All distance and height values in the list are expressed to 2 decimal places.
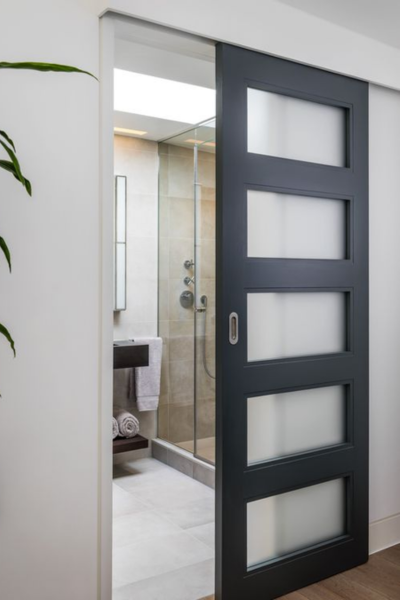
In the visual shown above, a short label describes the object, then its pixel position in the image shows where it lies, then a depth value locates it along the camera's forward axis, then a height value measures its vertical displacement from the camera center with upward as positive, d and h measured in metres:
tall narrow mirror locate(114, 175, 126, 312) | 4.11 +0.35
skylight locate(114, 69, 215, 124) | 3.52 +1.24
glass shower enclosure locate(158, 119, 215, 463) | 3.97 +0.00
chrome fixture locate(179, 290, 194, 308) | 4.15 -0.08
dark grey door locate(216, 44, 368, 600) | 2.29 -0.16
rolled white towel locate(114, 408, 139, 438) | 3.93 -0.95
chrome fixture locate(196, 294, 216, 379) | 3.97 -0.29
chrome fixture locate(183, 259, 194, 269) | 4.10 +0.18
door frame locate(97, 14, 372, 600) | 2.00 -0.08
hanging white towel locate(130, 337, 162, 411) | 4.15 -0.67
